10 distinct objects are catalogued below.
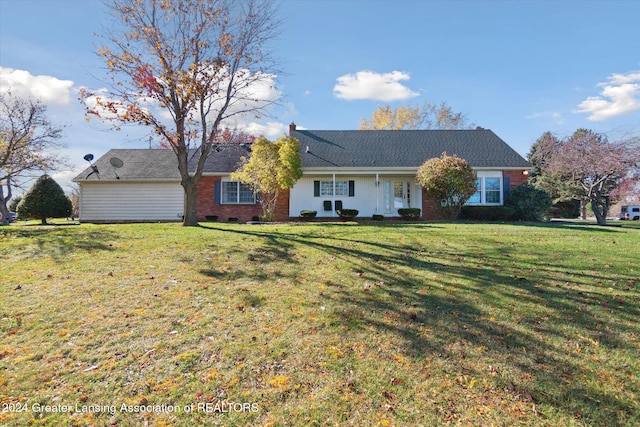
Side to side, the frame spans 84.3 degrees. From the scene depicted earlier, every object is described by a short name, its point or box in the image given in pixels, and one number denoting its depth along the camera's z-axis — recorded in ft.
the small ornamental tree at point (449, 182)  49.08
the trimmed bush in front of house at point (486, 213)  56.44
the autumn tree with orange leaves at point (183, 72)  36.27
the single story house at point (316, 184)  60.85
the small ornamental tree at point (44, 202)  58.13
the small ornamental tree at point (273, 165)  50.88
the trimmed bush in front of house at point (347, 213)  56.18
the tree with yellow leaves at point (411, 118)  117.50
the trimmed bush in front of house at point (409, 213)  57.51
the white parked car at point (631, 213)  131.77
